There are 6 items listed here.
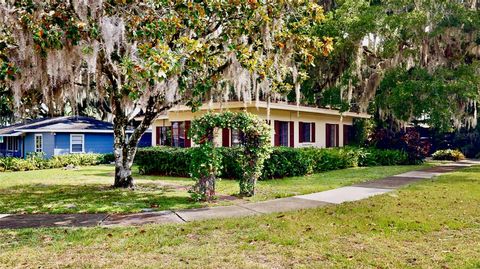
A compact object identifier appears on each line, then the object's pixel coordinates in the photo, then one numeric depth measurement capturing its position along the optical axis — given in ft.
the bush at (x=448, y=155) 82.38
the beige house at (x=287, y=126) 62.08
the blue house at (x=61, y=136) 82.23
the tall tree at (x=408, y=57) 54.80
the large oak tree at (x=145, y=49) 26.58
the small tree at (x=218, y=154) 30.55
